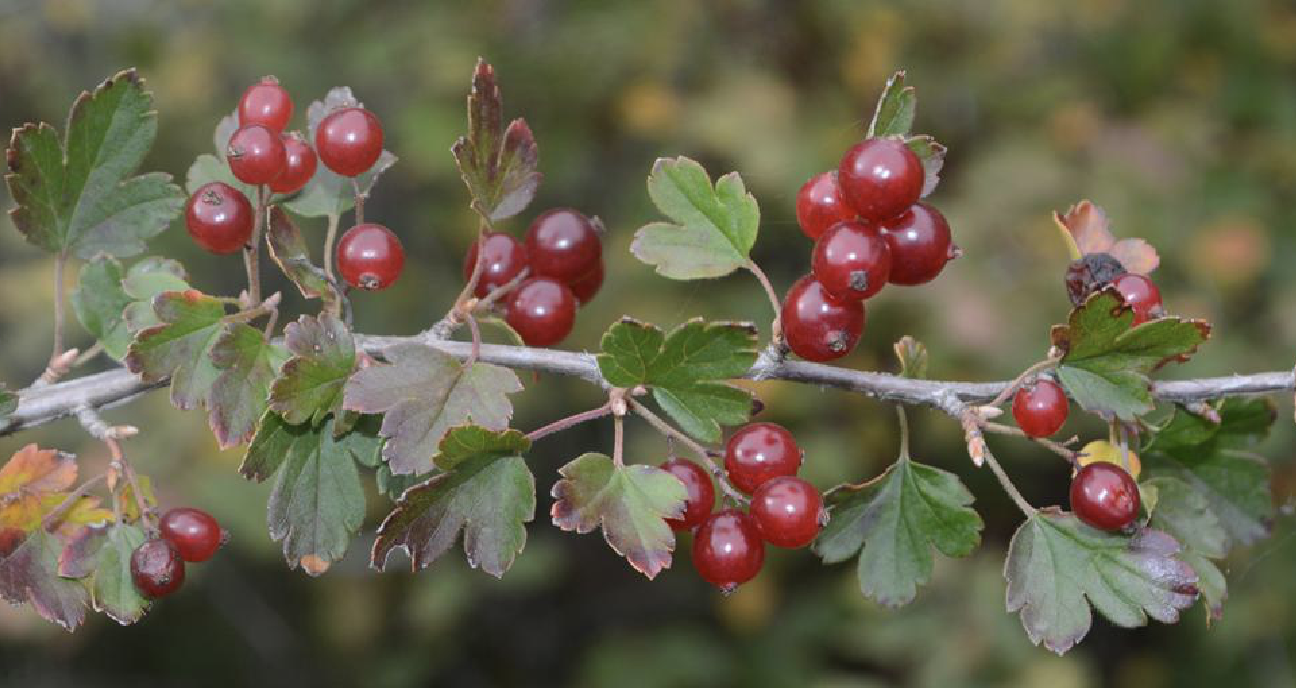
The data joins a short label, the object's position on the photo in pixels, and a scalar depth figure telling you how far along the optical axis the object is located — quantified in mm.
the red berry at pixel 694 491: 331
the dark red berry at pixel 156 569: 325
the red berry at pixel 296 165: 338
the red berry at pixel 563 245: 344
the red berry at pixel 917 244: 331
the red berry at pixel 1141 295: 337
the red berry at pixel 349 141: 335
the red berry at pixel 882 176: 323
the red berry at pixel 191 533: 333
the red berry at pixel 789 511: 326
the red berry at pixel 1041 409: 328
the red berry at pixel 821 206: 334
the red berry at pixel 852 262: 323
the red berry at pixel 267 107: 338
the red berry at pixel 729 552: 329
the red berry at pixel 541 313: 340
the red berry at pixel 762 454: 330
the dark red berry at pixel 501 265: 346
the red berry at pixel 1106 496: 327
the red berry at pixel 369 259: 334
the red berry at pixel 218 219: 334
